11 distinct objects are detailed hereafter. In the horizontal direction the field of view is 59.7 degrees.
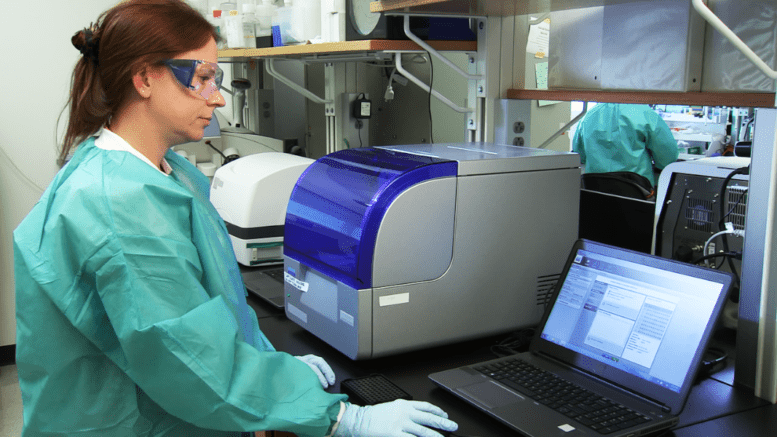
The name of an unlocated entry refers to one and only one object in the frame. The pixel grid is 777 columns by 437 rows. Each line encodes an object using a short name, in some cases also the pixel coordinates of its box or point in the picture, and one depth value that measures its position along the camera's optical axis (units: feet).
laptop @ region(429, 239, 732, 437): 3.39
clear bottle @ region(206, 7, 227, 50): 9.09
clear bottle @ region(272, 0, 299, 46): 7.19
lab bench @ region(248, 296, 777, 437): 3.52
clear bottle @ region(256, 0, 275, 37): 8.18
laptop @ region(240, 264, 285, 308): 5.80
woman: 2.77
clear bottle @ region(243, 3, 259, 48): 8.23
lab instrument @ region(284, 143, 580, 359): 4.15
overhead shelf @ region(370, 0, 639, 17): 4.78
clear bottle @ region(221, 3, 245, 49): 8.35
